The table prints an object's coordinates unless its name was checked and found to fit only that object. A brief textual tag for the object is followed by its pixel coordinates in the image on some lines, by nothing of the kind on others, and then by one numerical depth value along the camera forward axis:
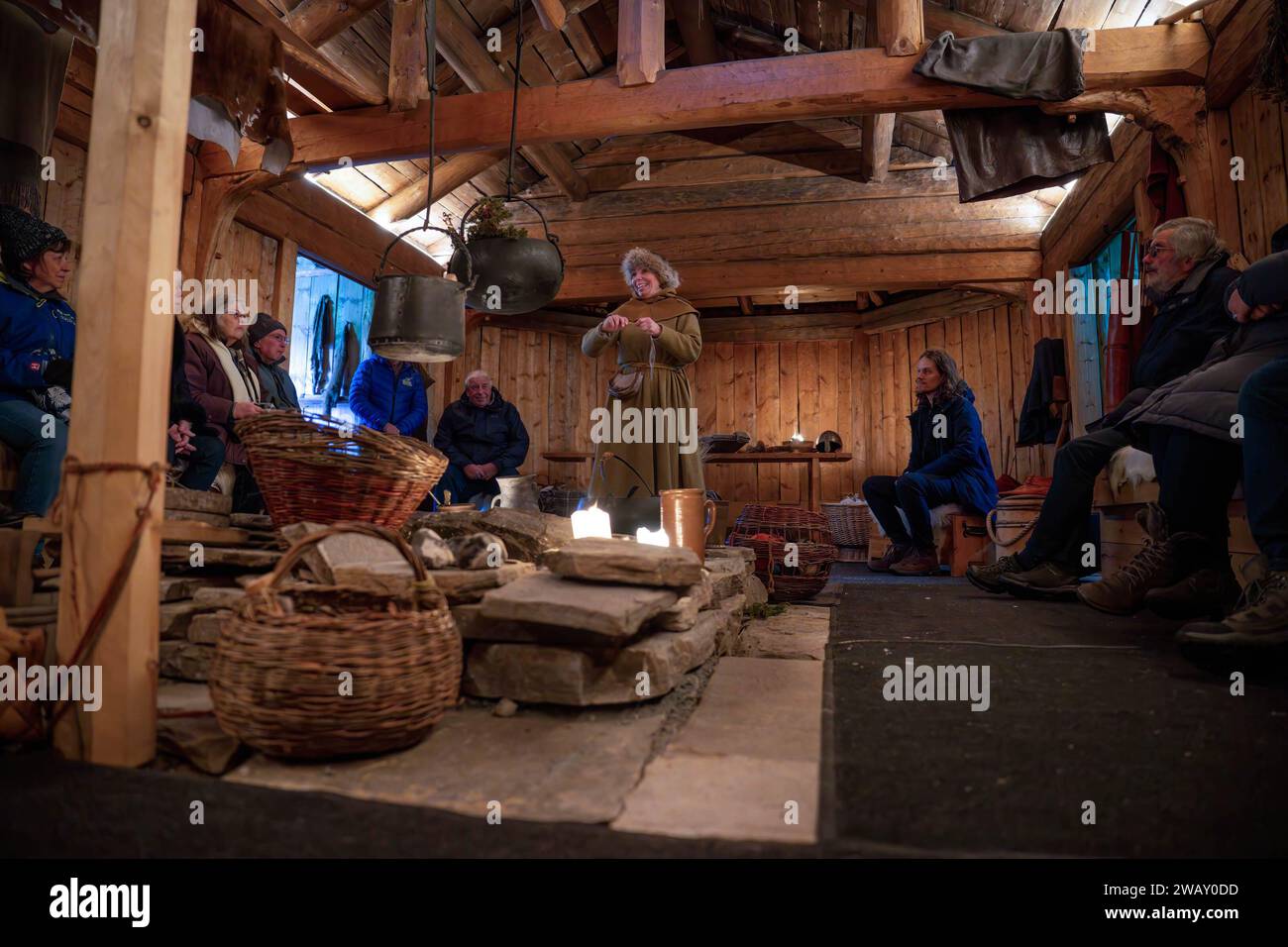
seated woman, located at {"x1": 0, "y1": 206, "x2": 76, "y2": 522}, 2.57
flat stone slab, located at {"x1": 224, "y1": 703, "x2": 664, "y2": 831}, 1.12
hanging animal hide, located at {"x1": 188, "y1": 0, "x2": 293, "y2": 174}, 3.16
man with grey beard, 2.84
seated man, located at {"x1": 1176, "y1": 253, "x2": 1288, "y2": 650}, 1.69
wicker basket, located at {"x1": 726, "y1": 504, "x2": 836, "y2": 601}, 3.44
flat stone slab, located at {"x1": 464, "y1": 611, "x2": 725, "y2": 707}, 1.60
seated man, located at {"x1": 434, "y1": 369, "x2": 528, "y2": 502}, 5.43
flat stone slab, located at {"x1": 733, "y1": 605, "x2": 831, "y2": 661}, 2.29
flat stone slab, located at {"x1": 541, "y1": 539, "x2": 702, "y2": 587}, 1.80
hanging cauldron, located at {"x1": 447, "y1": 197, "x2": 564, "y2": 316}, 2.99
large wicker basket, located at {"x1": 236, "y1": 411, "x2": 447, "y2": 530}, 2.01
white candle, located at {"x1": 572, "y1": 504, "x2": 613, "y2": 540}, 2.34
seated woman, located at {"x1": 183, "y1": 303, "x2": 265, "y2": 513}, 3.24
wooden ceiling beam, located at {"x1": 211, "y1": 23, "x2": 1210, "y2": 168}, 3.69
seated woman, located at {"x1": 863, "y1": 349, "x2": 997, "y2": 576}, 5.03
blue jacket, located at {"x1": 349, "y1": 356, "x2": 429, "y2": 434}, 5.21
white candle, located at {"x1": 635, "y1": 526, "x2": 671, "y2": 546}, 2.40
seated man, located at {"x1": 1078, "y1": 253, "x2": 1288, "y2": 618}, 2.26
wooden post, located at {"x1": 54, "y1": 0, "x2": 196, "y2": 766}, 1.30
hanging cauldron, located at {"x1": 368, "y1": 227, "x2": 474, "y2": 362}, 2.29
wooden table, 7.11
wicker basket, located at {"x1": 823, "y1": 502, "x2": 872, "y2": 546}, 6.75
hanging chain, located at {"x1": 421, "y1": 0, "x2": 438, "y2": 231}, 2.49
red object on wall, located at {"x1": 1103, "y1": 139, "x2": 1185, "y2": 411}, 3.73
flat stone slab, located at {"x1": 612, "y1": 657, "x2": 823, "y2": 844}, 1.03
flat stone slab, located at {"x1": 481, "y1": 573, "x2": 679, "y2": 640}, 1.54
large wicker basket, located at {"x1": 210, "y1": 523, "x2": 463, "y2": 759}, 1.24
